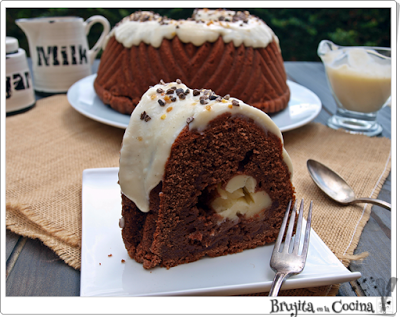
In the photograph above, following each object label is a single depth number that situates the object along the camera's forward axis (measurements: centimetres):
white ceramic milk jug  57
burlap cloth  33
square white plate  27
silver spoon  37
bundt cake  46
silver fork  28
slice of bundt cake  28
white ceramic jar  51
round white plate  48
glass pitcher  48
